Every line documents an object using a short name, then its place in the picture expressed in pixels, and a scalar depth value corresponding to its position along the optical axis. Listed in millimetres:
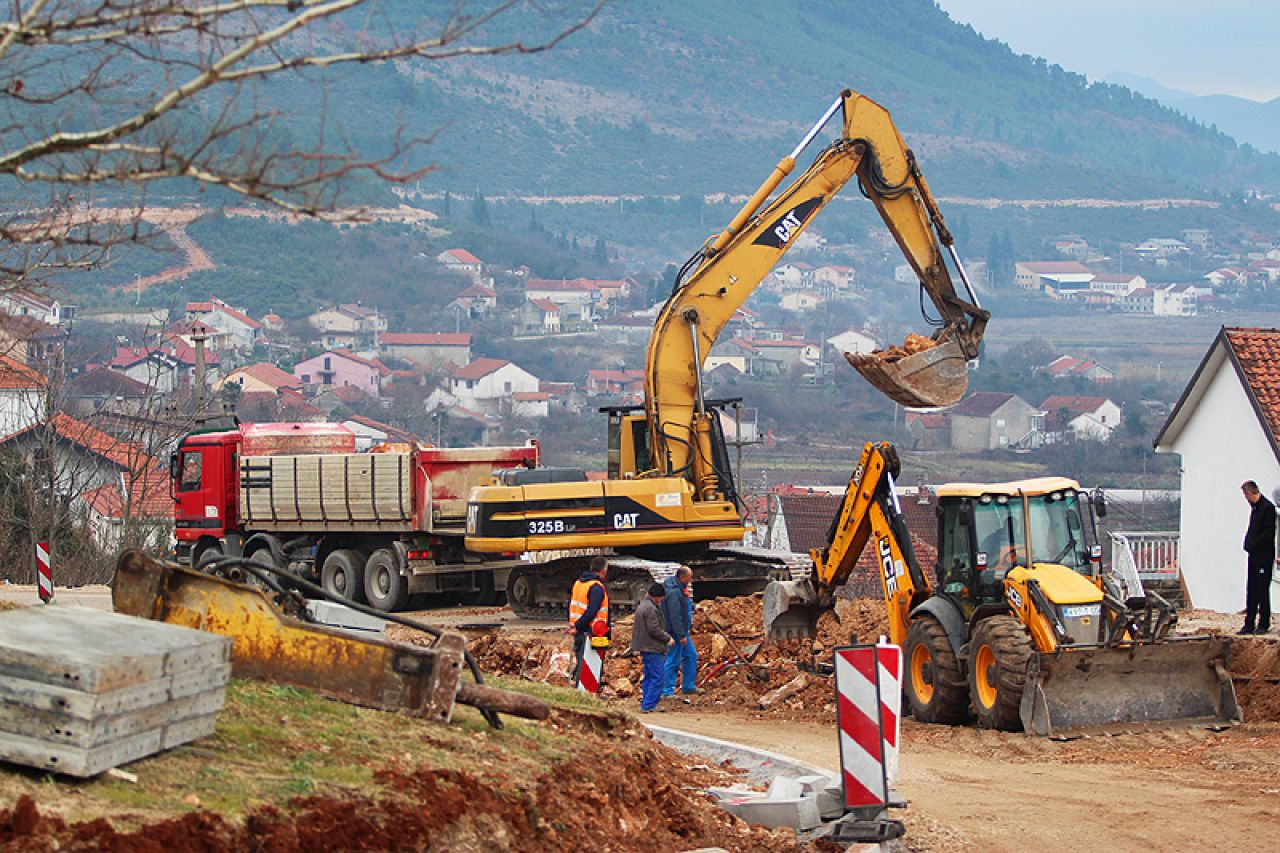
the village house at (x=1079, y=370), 170125
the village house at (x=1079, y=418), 134375
